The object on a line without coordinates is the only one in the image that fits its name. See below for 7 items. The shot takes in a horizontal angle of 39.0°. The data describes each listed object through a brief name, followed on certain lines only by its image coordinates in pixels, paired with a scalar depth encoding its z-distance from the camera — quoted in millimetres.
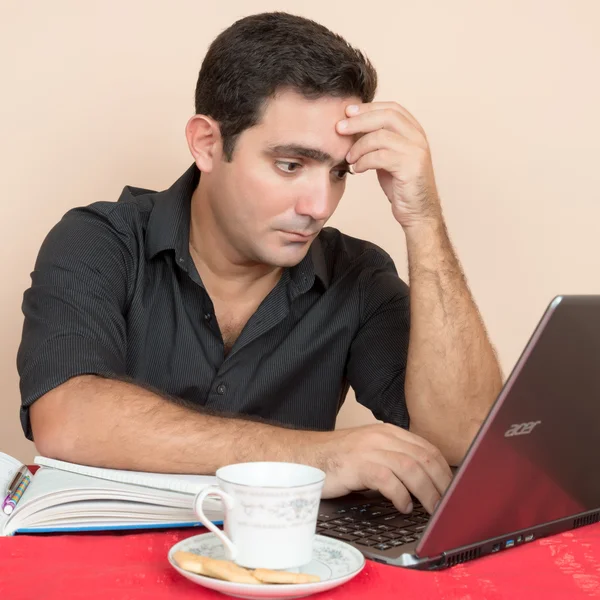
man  1482
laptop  796
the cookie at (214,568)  731
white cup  749
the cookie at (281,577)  729
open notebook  931
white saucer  720
